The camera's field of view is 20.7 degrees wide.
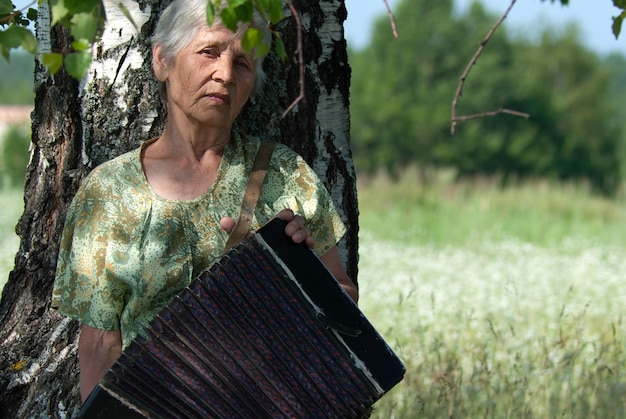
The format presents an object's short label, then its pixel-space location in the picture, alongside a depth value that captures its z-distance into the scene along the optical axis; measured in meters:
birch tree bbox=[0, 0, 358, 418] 6.54
